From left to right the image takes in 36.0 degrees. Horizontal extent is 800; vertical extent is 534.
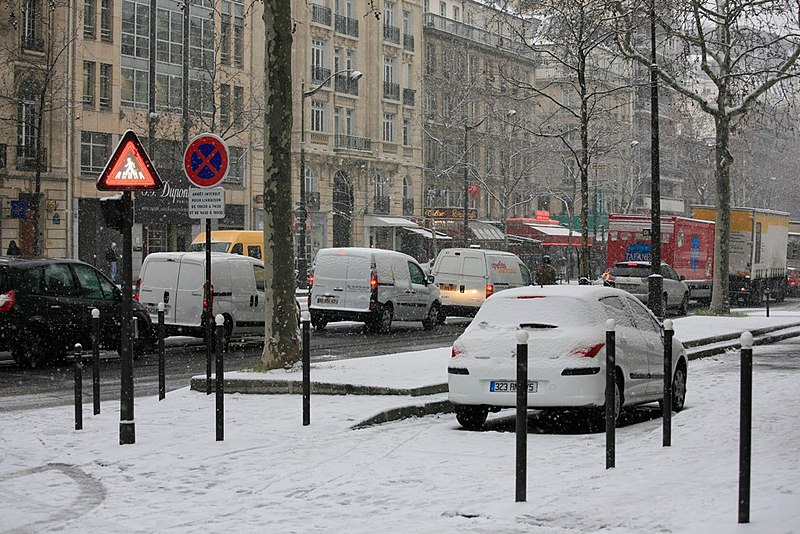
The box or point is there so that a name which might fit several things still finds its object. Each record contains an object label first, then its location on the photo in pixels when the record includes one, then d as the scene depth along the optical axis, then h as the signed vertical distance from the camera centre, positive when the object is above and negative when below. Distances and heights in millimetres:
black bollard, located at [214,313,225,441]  10789 -1218
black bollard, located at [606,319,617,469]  9102 -1039
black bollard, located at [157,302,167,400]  13556 -1162
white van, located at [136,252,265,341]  22734 -535
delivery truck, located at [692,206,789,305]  47469 +649
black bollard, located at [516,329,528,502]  7926 -1004
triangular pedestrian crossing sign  10695 +800
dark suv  18734 -712
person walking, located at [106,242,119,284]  44281 +57
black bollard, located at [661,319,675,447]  10094 -1129
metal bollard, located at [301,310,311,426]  11609 -1117
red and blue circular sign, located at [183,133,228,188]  13750 +1136
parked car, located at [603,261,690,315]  37094 -506
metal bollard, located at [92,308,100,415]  11977 -833
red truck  42375 +783
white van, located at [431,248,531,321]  32156 -354
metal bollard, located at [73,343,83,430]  11453 -1198
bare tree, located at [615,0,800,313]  31877 +5721
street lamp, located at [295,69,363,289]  48438 +743
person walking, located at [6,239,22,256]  42344 +420
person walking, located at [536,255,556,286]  35562 -301
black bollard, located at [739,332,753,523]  6922 -899
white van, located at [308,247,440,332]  27531 -527
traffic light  10672 +431
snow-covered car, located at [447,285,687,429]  11742 -885
